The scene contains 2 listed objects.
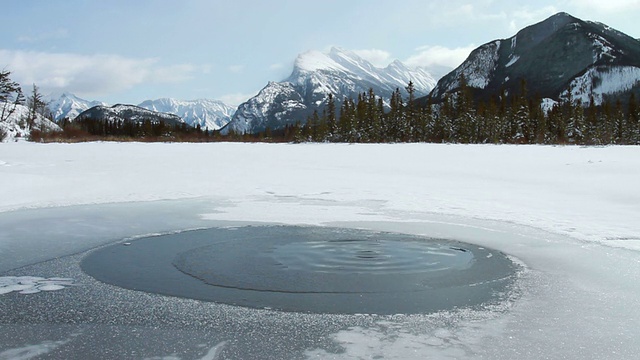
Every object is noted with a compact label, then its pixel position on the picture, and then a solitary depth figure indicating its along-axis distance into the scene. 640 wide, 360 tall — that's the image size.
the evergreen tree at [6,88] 76.12
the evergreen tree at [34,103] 91.78
